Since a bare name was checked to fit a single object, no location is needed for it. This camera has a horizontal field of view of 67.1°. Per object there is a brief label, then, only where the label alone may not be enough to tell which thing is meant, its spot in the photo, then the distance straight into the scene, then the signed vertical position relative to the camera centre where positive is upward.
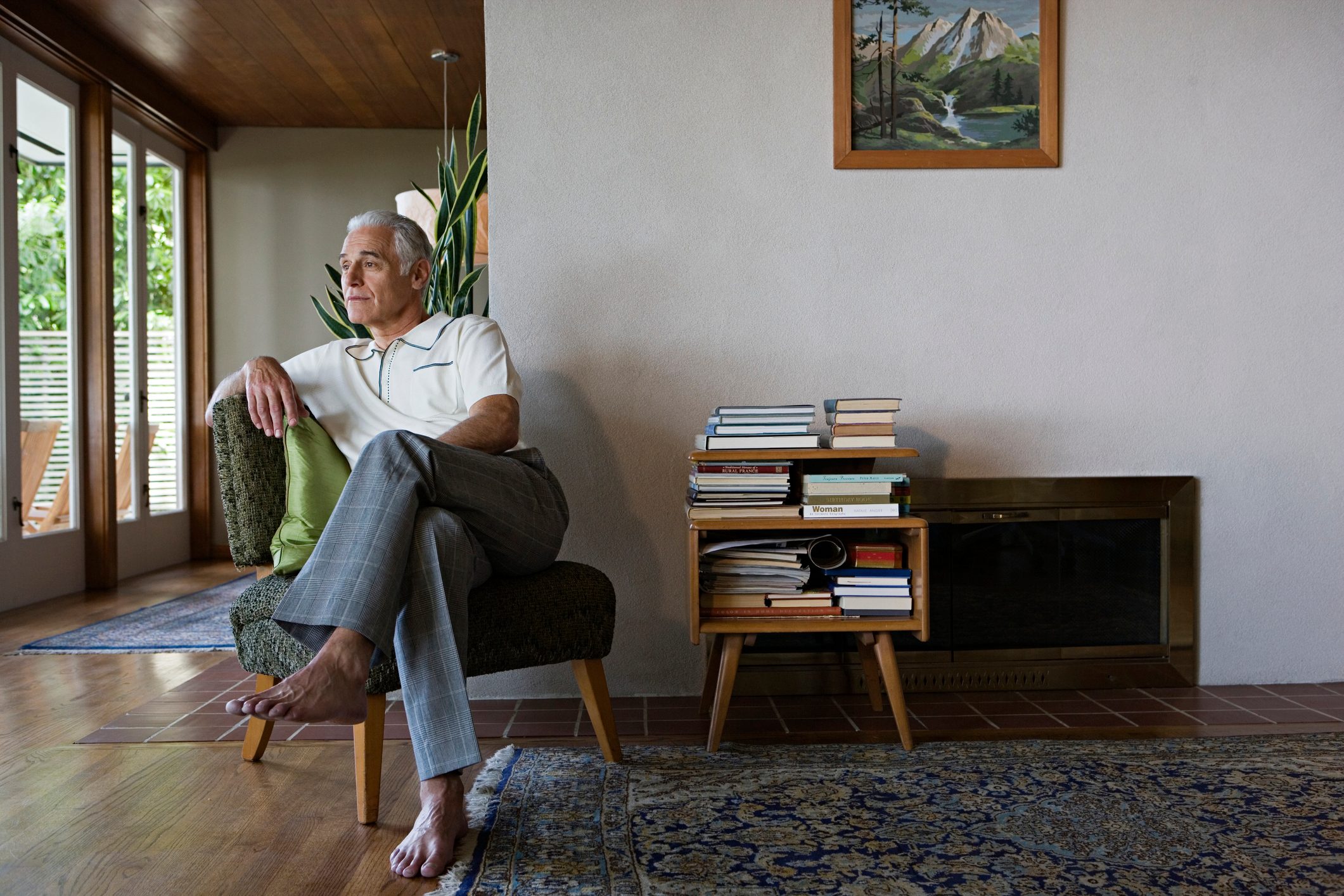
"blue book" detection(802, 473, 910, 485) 2.18 -0.10
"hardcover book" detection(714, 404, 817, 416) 2.24 +0.04
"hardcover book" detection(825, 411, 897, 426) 2.26 +0.03
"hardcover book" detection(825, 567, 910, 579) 2.19 -0.31
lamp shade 3.76 +0.88
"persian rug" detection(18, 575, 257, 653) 3.31 -0.71
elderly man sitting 1.57 -0.13
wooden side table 2.12 -0.41
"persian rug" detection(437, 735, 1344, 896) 1.48 -0.66
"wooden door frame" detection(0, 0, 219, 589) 4.38 +0.98
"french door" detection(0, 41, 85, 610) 4.09 +0.40
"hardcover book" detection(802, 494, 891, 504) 2.18 -0.15
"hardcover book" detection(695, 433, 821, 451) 2.23 -0.03
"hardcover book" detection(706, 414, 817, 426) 2.24 +0.03
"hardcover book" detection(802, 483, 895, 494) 2.18 -0.13
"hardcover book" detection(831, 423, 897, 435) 2.26 +0.00
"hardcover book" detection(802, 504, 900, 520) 2.17 -0.17
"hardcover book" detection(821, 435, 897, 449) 2.25 -0.03
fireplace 2.66 -0.45
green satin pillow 2.00 -0.12
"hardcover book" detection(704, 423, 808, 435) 2.23 +0.00
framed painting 2.62 +0.90
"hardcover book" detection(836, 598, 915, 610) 2.18 -0.37
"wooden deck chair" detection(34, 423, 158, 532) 4.36 -0.35
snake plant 3.02 +0.58
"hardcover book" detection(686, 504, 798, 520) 2.16 -0.18
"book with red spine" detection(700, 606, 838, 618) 2.19 -0.39
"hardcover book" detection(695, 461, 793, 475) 2.23 -0.08
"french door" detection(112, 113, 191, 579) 5.16 +0.44
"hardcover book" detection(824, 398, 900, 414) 2.25 +0.06
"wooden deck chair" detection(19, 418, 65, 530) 4.23 -0.09
